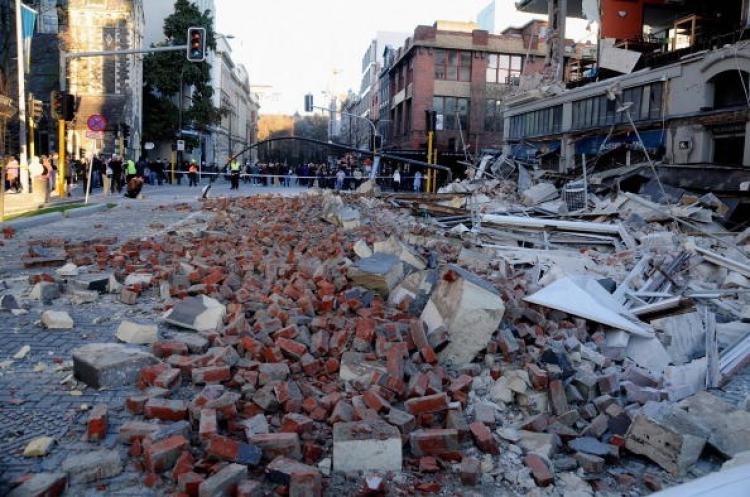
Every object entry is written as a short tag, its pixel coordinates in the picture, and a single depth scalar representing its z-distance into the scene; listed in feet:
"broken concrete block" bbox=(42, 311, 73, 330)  19.29
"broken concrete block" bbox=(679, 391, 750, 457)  13.80
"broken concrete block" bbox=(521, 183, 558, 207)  69.21
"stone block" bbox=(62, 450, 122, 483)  11.02
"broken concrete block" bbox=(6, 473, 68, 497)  10.17
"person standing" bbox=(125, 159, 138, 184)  102.99
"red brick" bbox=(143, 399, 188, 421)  12.93
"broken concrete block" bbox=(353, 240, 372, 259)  27.07
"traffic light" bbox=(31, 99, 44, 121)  86.74
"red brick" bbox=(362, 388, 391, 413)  13.69
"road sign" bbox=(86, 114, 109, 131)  70.13
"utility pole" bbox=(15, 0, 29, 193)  77.77
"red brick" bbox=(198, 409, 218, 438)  12.04
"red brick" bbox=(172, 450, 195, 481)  10.92
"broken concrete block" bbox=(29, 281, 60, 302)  22.66
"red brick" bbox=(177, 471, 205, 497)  10.41
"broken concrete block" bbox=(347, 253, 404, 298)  21.16
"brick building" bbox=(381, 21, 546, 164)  179.83
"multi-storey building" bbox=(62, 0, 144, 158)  152.66
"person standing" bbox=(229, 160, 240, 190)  115.55
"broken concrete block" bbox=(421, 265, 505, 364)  17.29
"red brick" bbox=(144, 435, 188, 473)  11.18
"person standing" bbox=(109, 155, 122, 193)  96.37
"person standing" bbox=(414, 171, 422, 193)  123.90
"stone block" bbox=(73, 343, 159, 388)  14.84
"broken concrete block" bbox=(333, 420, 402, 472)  12.12
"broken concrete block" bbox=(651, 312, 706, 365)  21.42
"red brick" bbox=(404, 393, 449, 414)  13.83
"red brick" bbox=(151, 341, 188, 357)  16.38
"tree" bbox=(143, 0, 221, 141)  176.14
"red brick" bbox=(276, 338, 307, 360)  16.06
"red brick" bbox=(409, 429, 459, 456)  12.70
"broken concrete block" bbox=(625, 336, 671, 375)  19.98
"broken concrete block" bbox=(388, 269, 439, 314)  19.93
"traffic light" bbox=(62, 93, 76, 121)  73.00
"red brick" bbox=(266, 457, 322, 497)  10.77
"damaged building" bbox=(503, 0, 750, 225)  69.67
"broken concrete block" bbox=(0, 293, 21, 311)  21.06
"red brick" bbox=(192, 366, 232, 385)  14.76
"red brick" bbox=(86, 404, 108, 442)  12.38
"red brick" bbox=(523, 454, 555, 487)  12.29
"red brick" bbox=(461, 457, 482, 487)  12.05
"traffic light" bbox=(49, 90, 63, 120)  72.90
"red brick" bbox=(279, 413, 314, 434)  12.62
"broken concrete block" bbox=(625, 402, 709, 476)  13.32
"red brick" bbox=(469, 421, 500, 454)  13.17
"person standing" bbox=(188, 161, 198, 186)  134.82
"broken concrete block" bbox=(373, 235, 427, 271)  24.52
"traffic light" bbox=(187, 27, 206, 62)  77.46
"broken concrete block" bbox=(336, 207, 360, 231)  40.11
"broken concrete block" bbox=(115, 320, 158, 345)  17.93
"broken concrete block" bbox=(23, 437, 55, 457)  11.73
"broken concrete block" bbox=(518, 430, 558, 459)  13.28
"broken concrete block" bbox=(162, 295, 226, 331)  18.86
